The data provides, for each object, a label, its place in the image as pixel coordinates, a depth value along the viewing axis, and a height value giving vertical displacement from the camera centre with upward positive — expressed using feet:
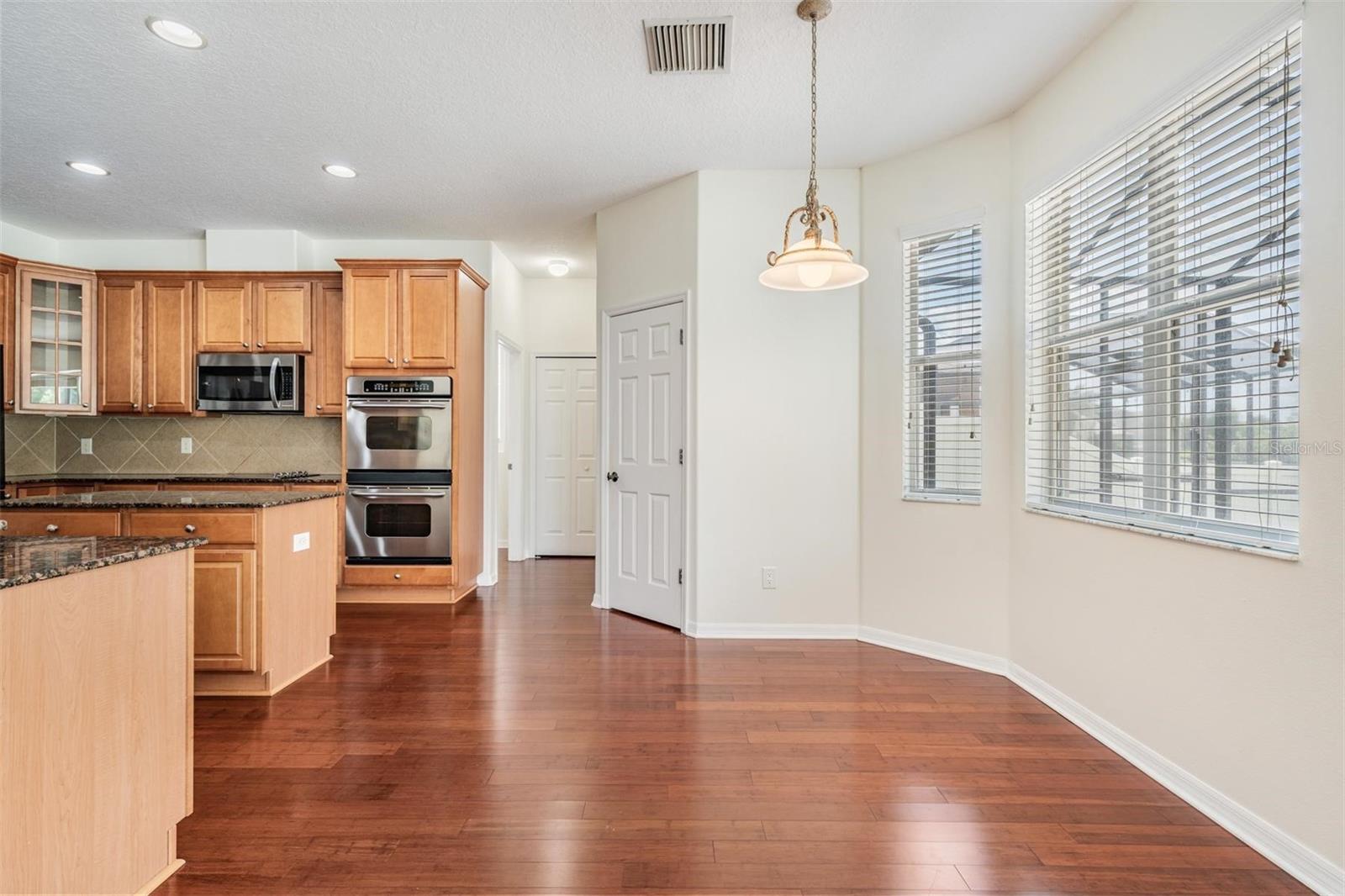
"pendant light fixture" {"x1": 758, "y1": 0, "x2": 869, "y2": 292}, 7.18 +2.12
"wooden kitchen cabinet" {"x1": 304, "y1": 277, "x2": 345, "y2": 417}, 15.64 +2.17
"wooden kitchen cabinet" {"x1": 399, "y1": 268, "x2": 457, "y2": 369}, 14.87 +2.97
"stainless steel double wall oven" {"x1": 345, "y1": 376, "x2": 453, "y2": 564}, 14.92 -0.59
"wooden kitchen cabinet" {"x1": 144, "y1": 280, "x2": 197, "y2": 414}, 15.48 +2.35
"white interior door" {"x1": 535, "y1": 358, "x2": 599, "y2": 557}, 20.90 +0.05
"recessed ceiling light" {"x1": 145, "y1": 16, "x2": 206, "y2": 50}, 8.10 +5.35
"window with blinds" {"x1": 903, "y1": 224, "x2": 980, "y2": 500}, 10.83 +1.41
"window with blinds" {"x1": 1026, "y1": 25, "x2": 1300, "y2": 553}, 5.98 +1.44
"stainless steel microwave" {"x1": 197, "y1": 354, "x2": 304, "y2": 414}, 15.51 +1.46
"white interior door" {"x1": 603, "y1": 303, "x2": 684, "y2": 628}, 13.04 -0.42
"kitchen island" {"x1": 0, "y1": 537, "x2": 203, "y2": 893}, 4.15 -2.01
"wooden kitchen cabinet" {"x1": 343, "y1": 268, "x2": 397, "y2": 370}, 14.85 +2.95
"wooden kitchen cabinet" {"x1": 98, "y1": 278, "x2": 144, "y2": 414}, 15.44 +2.58
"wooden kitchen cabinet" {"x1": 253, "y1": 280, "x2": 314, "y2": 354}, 15.55 +3.14
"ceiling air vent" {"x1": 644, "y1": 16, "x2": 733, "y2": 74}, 8.13 +5.35
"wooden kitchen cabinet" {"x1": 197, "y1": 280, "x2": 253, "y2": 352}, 15.51 +3.13
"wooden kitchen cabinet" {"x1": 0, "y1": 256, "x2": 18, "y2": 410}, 14.20 +2.95
